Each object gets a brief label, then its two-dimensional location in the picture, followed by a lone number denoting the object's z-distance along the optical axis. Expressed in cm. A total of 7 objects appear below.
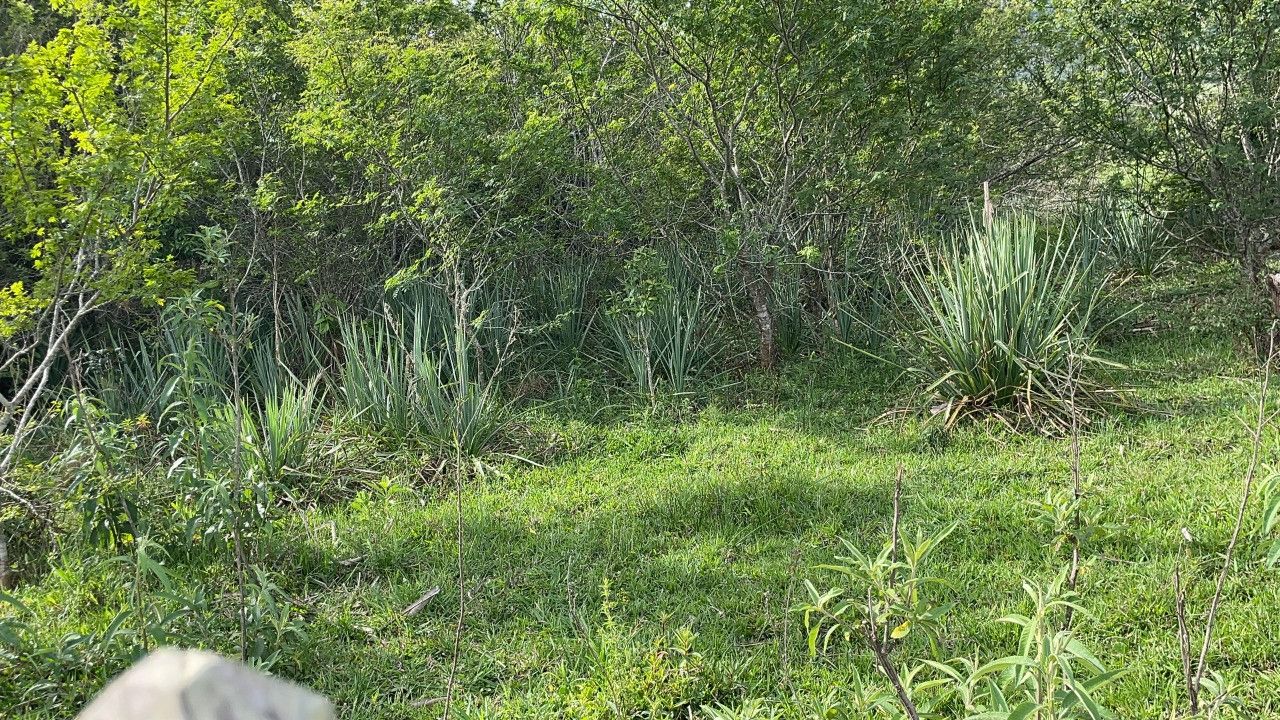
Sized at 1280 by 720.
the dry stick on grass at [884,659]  148
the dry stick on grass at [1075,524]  207
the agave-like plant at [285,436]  486
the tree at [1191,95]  566
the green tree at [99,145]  394
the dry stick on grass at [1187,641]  158
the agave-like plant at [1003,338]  495
